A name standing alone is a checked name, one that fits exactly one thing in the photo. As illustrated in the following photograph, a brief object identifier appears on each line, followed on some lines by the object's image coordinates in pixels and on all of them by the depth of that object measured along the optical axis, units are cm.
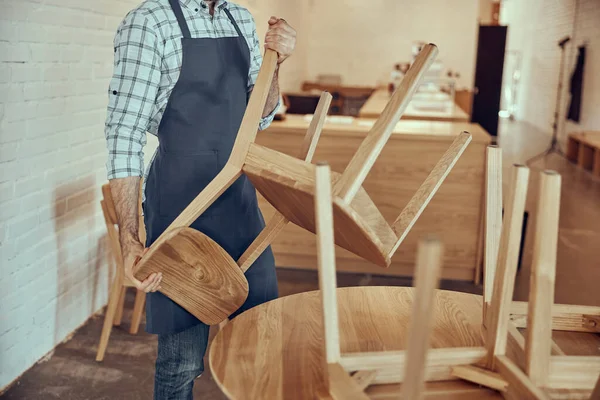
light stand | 972
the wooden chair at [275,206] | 110
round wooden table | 118
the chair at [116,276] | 299
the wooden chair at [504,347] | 98
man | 165
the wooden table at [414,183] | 418
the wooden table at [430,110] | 544
